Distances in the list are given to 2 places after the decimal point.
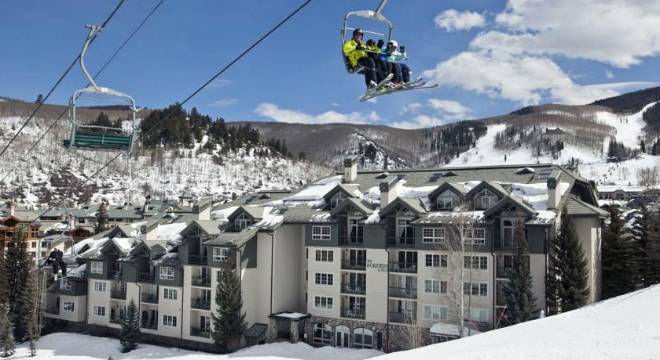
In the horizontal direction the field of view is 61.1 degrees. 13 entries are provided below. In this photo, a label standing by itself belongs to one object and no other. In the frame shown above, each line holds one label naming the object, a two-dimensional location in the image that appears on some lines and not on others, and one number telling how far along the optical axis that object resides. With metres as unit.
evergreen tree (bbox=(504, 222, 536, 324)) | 36.31
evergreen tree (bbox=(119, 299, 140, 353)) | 47.00
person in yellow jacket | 14.56
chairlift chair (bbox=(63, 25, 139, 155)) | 17.06
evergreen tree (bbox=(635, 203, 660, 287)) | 45.38
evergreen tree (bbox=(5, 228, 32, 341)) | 51.47
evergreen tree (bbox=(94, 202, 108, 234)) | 85.16
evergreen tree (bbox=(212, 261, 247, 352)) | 43.38
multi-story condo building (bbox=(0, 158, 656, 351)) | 39.66
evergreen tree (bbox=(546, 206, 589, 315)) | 37.12
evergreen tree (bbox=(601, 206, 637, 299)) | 44.22
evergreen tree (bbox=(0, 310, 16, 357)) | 47.00
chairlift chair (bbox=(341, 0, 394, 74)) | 12.98
